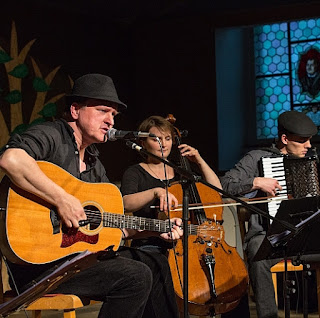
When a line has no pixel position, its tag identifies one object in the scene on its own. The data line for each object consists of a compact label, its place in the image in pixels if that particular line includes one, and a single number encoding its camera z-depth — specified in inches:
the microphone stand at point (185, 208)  135.6
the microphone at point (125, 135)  138.3
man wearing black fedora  138.0
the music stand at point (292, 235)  151.1
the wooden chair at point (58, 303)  144.5
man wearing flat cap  188.7
